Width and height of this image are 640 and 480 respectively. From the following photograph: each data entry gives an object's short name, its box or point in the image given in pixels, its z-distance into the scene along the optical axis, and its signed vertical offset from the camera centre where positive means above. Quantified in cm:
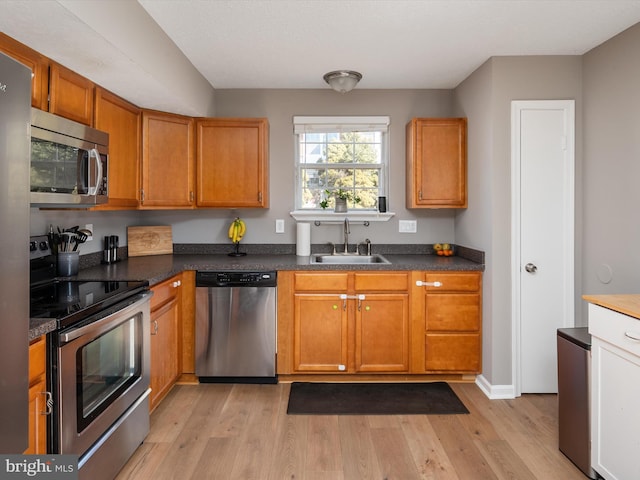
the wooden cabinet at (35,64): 183 +79
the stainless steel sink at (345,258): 365 -20
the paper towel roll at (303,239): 369 -3
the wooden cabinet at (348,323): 321 -67
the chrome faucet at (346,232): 376 +3
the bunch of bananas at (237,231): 371 +4
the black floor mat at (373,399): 282 -115
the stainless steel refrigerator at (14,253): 123 -5
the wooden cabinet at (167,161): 323 +59
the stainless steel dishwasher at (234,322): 316 -65
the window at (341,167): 391 +63
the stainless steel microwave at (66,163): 185 +36
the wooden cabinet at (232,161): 351 +62
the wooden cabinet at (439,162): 347 +60
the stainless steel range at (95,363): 166 -58
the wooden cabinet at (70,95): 210 +75
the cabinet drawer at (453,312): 320 -58
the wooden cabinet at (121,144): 267 +64
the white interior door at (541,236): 299 -1
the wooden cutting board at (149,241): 354 -5
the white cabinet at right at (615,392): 179 -70
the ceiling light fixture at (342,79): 329 +122
